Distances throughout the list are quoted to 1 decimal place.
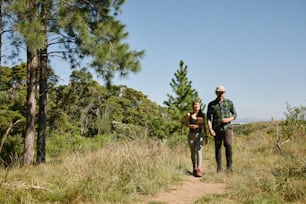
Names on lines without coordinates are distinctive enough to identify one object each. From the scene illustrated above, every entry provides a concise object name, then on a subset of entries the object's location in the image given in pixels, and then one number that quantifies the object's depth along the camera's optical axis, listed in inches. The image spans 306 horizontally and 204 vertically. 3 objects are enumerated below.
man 257.6
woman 268.0
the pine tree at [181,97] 663.1
